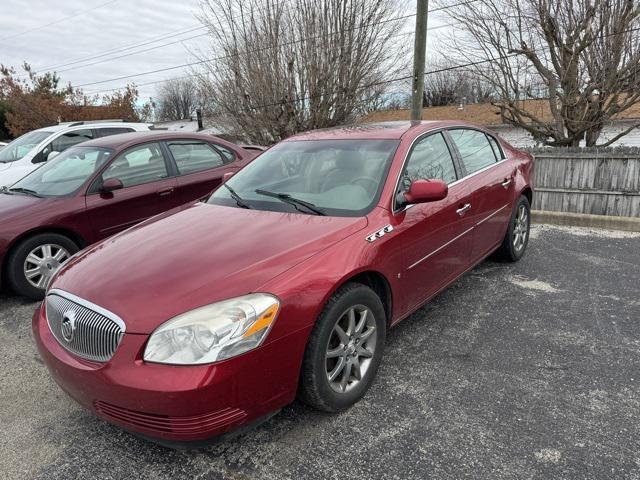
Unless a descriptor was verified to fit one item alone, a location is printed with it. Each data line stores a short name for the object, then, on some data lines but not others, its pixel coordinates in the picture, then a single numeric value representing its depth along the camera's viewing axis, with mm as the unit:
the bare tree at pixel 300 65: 12344
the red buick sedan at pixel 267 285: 2004
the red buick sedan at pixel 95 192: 4406
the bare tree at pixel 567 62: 9469
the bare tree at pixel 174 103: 60344
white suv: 8000
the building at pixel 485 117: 14672
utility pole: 9539
